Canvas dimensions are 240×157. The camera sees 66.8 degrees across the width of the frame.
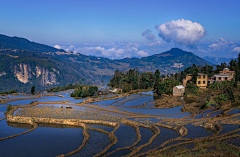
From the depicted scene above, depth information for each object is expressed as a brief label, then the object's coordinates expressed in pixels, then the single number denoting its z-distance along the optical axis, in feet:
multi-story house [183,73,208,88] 258.98
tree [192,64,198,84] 251.80
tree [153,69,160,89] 299.25
